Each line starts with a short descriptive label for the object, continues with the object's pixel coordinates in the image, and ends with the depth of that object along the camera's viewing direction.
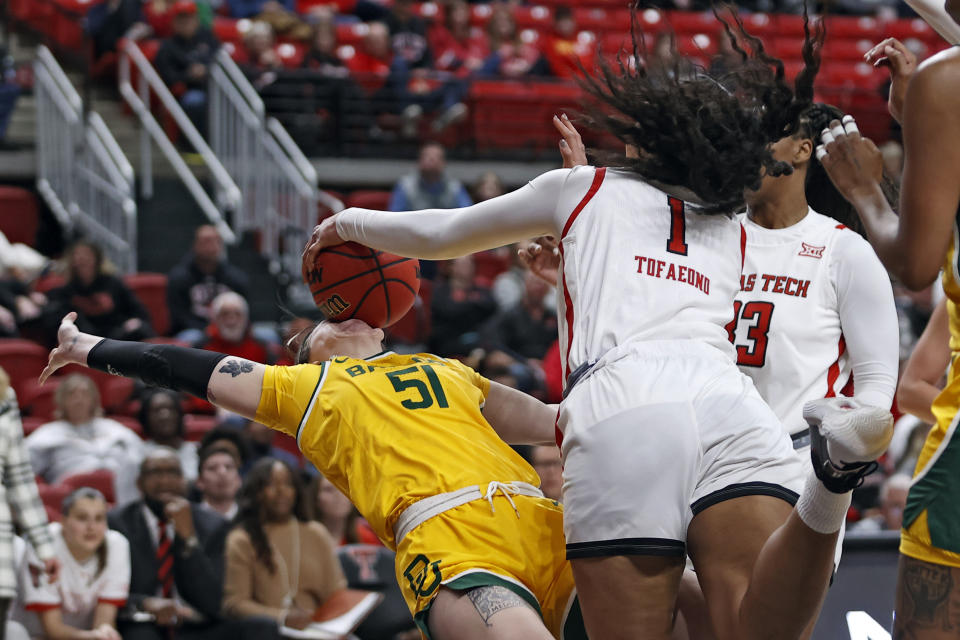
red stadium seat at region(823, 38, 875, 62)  30.44
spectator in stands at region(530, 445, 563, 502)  14.34
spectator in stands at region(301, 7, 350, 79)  25.05
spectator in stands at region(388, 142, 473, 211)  22.11
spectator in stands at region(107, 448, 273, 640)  13.26
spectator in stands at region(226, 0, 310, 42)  25.94
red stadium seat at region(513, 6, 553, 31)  29.20
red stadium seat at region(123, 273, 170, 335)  20.23
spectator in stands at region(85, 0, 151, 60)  23.25
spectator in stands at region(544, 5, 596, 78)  27.55
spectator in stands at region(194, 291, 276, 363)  17.61
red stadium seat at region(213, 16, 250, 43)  25.81
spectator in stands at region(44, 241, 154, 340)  18.16
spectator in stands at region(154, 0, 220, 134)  22.83
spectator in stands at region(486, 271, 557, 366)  19.36
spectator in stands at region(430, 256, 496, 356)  19.67
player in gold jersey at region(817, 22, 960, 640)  4.97
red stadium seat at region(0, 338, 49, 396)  17.23
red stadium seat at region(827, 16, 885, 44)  31.27
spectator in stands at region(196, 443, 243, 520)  14.28
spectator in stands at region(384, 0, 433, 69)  26.44
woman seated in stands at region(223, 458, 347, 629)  13.45
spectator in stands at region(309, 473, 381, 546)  14.61
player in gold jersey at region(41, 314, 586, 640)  6.54
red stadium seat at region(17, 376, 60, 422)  17.33
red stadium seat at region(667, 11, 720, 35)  30.27
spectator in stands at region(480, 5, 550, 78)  26.73
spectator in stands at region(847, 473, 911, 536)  15.57
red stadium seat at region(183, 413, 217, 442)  16.83
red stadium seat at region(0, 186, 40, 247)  22.67
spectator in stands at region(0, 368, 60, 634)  12.39
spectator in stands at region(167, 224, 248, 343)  19.08
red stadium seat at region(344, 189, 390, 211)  23.45
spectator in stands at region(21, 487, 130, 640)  12.93
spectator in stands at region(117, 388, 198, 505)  15.46
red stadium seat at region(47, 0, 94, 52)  24.97
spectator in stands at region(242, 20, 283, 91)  24.28
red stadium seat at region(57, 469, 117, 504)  14.83
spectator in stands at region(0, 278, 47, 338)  18.36
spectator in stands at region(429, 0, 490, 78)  26.92
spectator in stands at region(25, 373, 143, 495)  15.41
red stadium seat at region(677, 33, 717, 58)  28.55
